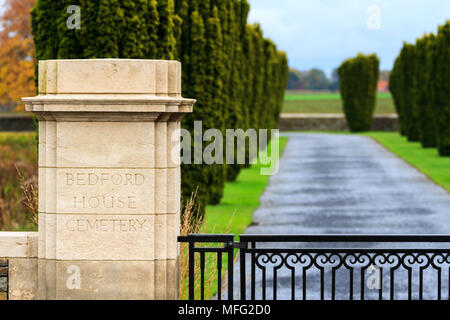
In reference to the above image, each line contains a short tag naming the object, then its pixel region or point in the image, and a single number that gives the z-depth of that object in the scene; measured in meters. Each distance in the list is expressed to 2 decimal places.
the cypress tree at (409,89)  37.78
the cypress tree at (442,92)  27.91
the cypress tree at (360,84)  48.00
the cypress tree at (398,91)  42.56
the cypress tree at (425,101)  32.38
